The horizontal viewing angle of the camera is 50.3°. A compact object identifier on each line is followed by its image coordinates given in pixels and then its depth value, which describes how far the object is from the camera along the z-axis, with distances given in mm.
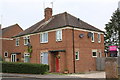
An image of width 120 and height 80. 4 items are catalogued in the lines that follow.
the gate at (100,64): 17621
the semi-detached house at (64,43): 15831
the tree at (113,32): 32043
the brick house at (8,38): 27084
